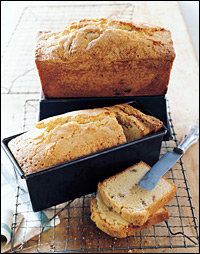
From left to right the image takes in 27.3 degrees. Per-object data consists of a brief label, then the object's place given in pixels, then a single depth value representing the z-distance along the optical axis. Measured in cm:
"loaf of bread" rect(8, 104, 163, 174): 126
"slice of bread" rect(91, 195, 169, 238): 127
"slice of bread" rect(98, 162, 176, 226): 126
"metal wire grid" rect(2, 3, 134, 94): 202
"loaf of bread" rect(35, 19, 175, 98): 141
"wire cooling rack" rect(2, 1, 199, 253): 133
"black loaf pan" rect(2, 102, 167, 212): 125
